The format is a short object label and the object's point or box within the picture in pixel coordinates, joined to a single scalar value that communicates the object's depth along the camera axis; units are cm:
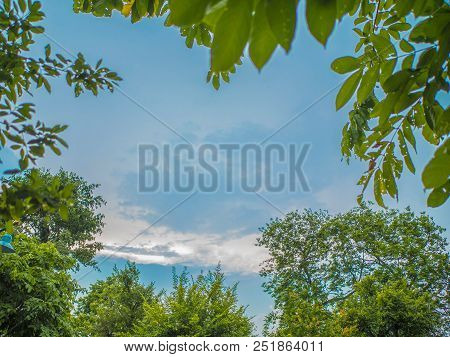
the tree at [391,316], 827
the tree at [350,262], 923
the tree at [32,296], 510
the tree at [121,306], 828
